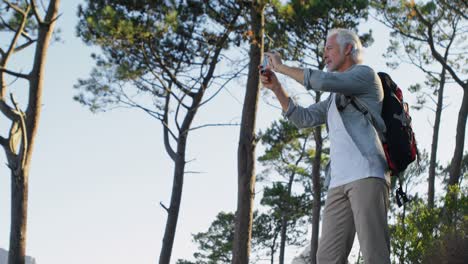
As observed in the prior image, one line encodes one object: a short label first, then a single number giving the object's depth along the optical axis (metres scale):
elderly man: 2.85
